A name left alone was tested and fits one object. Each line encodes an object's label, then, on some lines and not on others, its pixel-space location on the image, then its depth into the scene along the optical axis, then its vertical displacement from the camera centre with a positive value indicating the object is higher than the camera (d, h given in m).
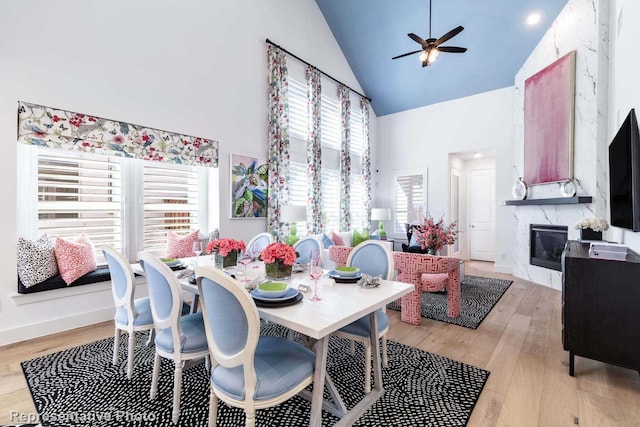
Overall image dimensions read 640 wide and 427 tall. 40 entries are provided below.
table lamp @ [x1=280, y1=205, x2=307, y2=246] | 4.73 -0.01
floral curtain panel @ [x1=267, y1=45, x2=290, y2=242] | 4.87 +1.20
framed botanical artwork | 4.43 +0.41
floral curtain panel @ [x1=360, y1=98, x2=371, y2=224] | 7.13 +1.34
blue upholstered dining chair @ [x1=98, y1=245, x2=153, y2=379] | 2.04 -0.63
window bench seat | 2.75 -0.67
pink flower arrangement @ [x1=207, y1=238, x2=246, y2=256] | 2.28 -0.25
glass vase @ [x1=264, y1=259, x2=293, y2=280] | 1.97 -0.38
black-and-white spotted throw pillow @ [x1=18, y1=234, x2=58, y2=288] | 2.73 -0.44
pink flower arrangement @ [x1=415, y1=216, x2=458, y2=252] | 3.88 -0.30
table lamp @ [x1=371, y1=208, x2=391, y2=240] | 6.66 -0.02
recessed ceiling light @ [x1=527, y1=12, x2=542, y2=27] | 4.63 +3.05
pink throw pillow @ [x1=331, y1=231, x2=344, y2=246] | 5.07 -0.44
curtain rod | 4.90 +2.78
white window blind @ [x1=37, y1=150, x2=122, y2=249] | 3.02 +0.19
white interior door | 7.24 -0.02
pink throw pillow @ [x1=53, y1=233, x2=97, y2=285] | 2.90 -0.45
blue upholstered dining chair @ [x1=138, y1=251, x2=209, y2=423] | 1.68 -0.67
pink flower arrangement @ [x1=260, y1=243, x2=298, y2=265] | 1.93 -0.27
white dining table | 1.35 -0.48
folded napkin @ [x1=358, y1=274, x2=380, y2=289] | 1.88 -0.44
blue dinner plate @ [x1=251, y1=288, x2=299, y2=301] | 1.55 -0.44
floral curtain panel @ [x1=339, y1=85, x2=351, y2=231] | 6.43 +1.09
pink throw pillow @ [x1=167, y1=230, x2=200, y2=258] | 3.72 -0.40
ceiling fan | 3.90 +2.23
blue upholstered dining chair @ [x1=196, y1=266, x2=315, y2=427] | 1.26 -0.67
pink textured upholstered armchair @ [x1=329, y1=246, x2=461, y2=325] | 3.15 -0.71
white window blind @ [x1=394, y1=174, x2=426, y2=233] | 6.95 +0.32
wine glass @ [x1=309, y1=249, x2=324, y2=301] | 1.65 -0.34
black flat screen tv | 2.18 +0.31
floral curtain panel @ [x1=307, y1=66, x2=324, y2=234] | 5.61 +1.15
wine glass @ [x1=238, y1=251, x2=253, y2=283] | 2.08 -0.37
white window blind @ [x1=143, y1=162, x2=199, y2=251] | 3.72 +0.16
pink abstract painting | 4.39 +1.44
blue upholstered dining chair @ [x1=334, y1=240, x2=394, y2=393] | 1.95 -0.45
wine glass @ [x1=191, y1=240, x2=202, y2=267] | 2.51 -0.29
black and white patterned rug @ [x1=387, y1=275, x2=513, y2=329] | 3.31 -1.15
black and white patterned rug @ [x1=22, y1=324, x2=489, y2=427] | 1.73 -1.18
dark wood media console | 1.99 -0.67
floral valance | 2.79 +0.83
